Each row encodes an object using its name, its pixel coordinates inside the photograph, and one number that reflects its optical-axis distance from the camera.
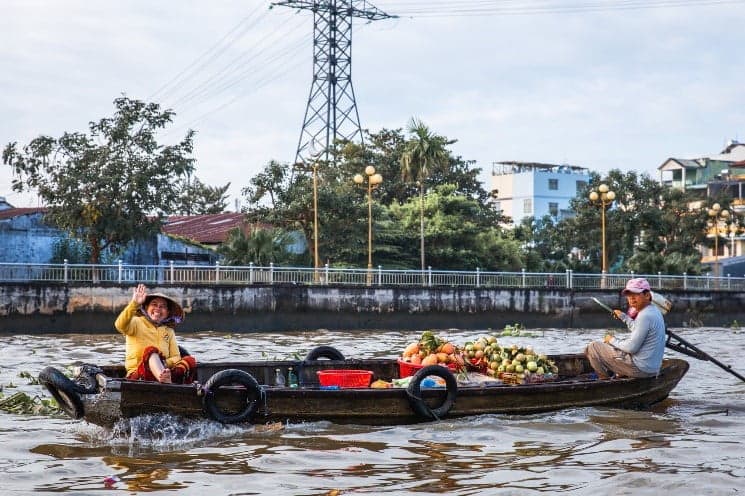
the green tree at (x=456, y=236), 48.56
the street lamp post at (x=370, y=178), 37.09
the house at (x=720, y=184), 66.75
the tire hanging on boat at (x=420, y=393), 12.30
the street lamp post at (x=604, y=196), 41.12
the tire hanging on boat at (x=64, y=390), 11.13
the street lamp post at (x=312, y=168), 36.38
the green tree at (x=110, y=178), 37.75
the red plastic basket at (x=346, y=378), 13.38
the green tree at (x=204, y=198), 79.50
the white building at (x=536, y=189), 77.38
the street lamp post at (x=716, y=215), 48.31
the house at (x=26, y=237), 40.22
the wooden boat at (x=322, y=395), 11.12
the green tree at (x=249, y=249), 41.38
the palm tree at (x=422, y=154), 46.94
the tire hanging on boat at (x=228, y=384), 11.39
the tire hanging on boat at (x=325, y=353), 15.07
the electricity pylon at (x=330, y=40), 55.00
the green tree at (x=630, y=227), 55.41
